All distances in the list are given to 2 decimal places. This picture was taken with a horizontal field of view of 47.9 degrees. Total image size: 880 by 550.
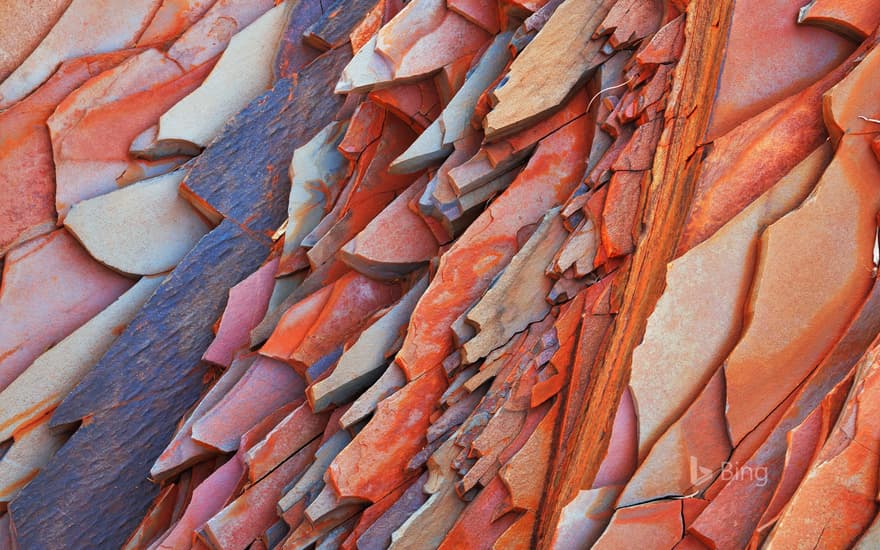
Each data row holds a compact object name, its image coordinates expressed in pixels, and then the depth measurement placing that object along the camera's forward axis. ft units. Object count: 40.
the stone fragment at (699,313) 9.47
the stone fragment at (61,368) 15.07
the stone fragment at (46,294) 15.51
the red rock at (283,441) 12.64
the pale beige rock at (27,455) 15.06
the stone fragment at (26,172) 15.74
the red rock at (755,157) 9.98
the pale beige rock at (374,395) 11.80
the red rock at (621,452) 9.43
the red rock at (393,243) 13.03
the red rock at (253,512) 12.35
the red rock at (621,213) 10.41
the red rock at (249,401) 13.50
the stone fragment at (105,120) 15.85
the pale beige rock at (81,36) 16.22
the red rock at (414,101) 13.96
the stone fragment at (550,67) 12.08
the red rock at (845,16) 10.27
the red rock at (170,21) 16.70
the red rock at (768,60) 10.50
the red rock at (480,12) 13.88
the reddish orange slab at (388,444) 11.46
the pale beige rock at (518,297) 11.10
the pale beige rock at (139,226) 15.55
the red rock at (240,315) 14.55
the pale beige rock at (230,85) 15.87
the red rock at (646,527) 8.89
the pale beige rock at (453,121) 13.00
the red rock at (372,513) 11.21
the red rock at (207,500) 12.96
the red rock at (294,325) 13.37
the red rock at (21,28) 16.22
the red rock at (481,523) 10.19
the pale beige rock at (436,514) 10.57
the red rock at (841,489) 8.14
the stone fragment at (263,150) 15.33
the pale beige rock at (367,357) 12.27
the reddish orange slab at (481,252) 11.71
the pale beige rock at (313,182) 14.65
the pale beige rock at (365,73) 13.74
